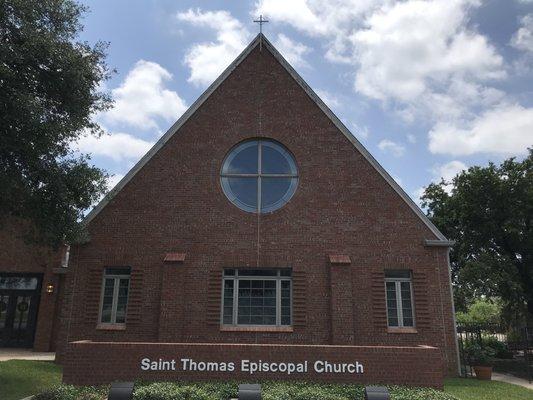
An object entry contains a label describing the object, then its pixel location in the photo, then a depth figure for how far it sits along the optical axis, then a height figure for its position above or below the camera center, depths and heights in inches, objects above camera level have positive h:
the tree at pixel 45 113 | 452.1 +201.7
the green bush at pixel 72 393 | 409.1 -67.1
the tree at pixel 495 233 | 812.6 +161.3
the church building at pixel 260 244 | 600.7 +99.9
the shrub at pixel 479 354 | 628.4 -40.2
